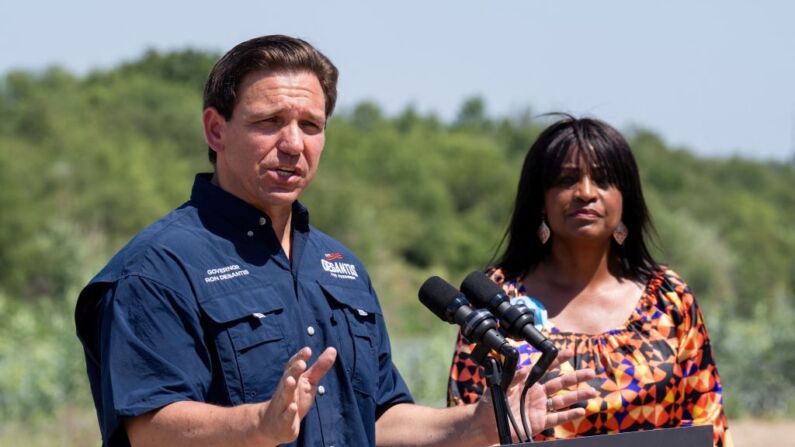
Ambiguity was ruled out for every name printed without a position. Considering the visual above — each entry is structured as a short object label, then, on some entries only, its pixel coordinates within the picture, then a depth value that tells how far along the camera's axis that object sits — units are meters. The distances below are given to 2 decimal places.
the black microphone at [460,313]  6.14
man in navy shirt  5.91
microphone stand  6.25
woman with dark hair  8.91
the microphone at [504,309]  6.18
